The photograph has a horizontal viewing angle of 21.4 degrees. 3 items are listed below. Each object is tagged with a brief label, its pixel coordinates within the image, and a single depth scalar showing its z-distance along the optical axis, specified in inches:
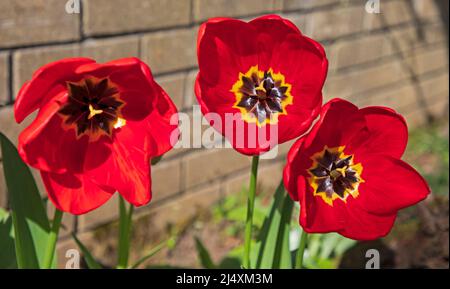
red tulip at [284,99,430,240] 34.7
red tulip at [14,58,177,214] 33.1
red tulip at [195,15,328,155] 33.8
